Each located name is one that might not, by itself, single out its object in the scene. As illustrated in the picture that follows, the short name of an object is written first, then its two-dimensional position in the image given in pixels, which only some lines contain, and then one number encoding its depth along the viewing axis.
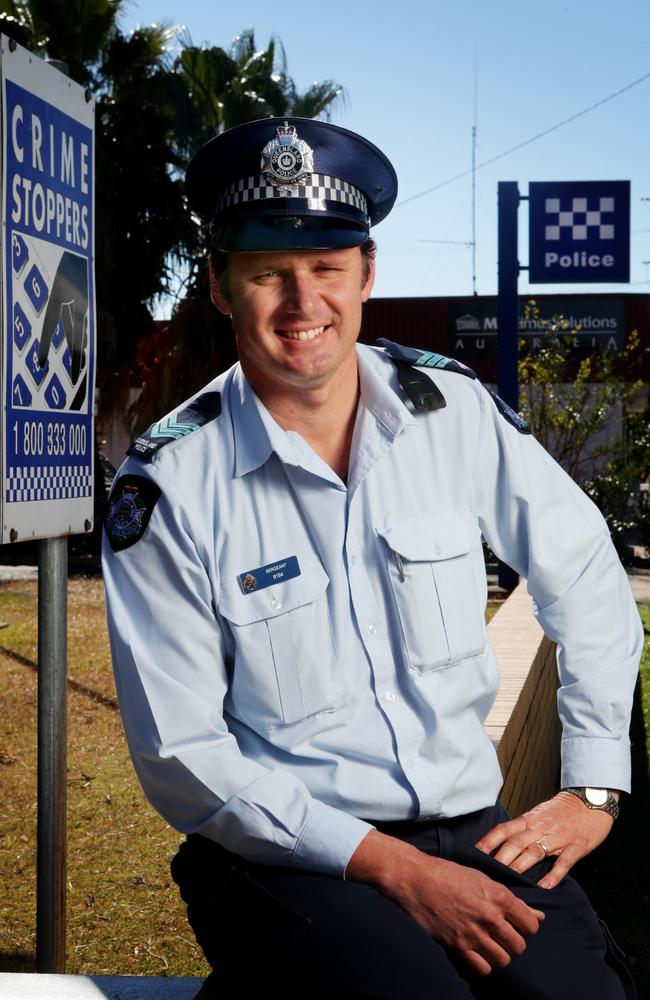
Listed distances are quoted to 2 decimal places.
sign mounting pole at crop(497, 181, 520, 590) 10.66
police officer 1.81
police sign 10.32
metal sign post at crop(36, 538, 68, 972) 2.62
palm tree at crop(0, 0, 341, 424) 16.59
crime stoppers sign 2.41
